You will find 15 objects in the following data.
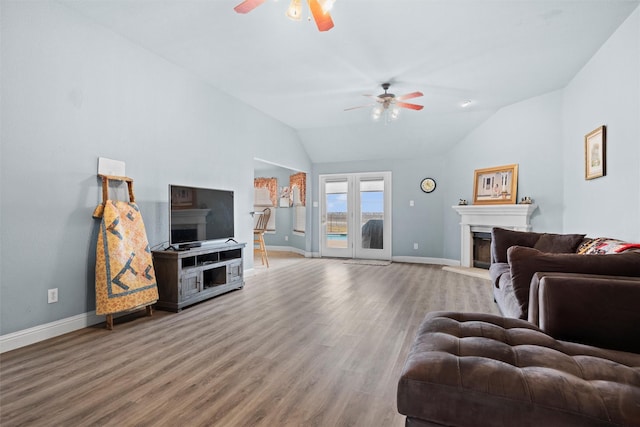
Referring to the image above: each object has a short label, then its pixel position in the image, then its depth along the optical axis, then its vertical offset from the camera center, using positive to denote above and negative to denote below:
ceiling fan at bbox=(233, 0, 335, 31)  2.09 +1.38
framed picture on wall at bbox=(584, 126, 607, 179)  3.29 +0.68
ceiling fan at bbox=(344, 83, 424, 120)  4.28 +1.53
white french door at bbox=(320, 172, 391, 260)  7.21 -0.04
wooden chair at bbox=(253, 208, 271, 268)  6.32 -0.32
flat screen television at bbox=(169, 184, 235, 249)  3.57 -0.03
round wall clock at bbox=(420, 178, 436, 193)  6.75 +0.62
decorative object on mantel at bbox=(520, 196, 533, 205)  4.91 +0.22
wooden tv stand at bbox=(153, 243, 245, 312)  3.41 -0.72
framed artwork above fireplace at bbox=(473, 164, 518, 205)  5.23 +0.51
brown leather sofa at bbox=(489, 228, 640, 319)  1.71 -0.29
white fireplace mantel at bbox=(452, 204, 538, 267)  5.00 -0.09
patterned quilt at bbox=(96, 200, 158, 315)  2.85 -0.47
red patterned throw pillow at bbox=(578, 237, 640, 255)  2.29 -0.25
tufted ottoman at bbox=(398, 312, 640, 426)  1.02 -0.60
